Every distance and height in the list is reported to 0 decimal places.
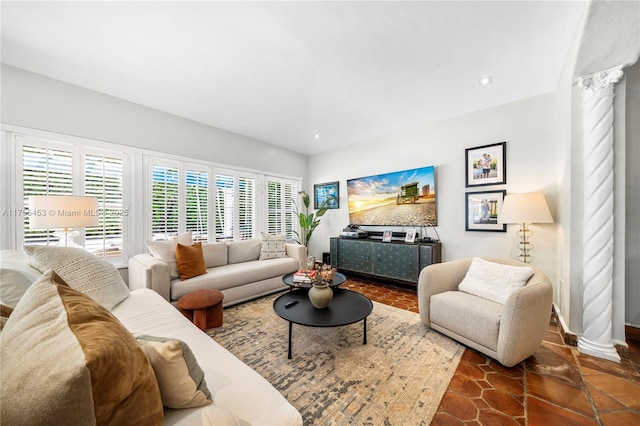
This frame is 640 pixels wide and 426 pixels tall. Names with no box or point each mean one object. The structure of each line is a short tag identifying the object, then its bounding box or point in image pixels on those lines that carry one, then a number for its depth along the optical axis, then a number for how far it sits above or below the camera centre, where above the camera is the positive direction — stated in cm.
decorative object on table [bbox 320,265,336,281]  224 -58
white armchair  176 -86
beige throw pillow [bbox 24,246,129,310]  161 -41
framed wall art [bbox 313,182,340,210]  530 +43
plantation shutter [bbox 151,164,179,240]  353 +19
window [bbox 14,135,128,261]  262 +39
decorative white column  200 -2
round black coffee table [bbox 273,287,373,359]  190 -86
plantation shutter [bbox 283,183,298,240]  550 +3
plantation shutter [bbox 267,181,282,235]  513 +14
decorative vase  210 -73
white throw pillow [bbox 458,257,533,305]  210 -63
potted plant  528 -16
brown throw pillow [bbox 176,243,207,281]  298 -61
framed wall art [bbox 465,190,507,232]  336 +3
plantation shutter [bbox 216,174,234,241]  427 +14
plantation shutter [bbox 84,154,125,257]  300 +17
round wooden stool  235 -94
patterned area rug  149 -122
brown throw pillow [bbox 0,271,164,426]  46 -34
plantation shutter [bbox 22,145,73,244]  261 +45
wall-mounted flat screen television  396 +26
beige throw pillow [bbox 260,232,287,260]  408 -58
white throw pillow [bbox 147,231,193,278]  301 -48
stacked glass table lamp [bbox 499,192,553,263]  272 +2
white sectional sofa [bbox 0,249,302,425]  49 -76
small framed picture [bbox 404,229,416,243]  395 -41
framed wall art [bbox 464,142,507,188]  334 +69
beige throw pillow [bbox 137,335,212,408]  80 -54
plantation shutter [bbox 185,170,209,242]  391 +17
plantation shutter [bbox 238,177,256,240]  461 +13
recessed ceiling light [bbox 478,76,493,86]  271 +153
